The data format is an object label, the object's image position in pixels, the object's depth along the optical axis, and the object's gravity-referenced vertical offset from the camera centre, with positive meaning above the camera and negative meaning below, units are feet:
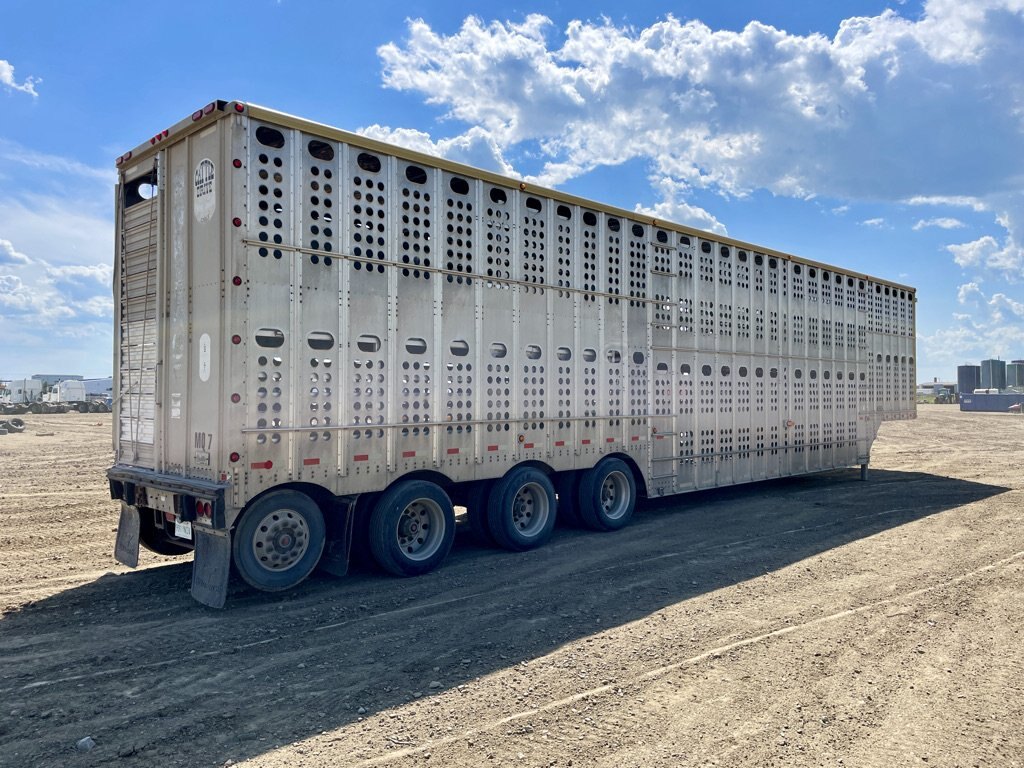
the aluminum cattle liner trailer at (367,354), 21.72 +1.72
